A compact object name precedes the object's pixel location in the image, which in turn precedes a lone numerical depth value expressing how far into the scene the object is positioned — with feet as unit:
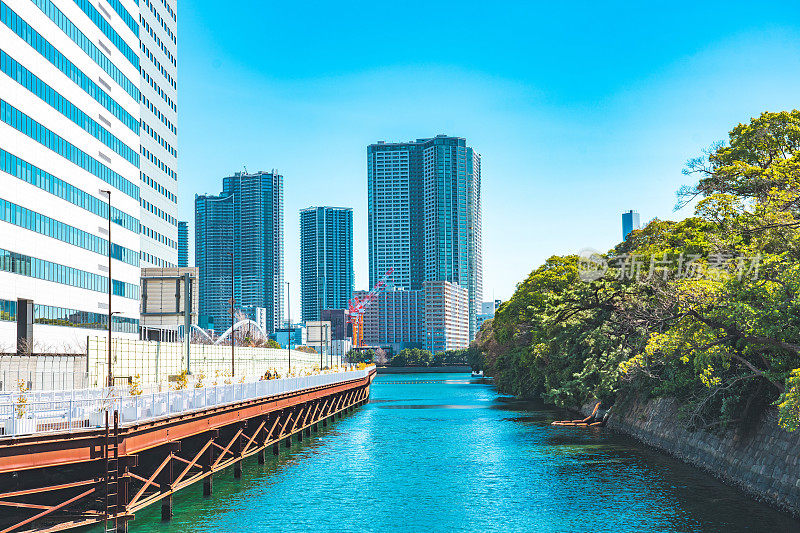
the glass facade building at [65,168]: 184.34
